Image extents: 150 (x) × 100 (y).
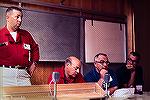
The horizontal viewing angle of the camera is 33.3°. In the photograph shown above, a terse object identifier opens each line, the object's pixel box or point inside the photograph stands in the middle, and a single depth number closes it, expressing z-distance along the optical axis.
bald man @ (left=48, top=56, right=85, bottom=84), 2.53
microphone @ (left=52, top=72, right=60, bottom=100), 1.68
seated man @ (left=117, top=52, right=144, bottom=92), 3.29
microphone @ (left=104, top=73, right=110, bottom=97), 2.07
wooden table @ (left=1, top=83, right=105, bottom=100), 1.53
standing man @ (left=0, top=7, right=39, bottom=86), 2.52
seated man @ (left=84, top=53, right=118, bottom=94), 2.91
